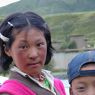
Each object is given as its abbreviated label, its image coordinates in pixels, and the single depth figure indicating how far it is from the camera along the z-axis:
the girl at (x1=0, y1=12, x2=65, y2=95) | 1.24
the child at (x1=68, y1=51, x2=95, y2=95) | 1.15
